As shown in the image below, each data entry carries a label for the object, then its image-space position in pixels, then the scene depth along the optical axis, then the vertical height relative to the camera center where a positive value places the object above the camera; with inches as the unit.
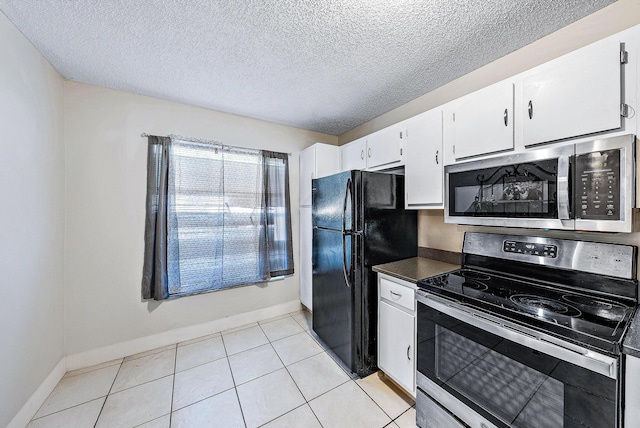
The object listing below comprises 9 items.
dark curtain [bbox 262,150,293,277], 113.6 +0.4
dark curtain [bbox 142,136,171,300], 90.2 -3.2
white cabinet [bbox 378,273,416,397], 63.5 -34.0
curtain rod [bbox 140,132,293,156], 90.1 +30.9
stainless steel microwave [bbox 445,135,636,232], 41.3 +5.1
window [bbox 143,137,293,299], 91.0 -1.4
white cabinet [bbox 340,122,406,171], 83.3 +25.0
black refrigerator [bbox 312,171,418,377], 75.8 -12.2
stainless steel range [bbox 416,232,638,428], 34.6 -21.3
